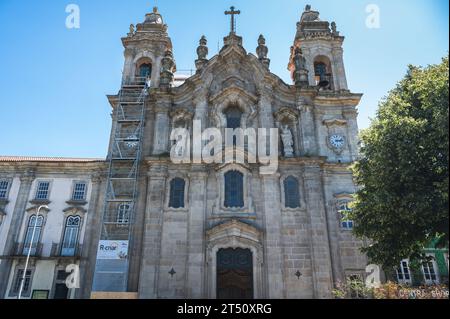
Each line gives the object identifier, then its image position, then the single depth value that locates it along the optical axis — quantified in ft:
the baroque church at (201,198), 66.39
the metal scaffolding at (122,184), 66.95
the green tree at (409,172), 45.06
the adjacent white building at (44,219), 70.59
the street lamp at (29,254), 67.11
